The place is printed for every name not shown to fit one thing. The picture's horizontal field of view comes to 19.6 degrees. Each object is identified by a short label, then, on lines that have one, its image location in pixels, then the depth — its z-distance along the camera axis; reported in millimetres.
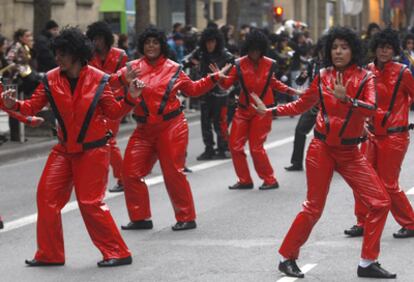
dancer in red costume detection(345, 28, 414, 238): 9961
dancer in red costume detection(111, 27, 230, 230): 10656
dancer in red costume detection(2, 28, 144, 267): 8844
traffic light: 36375
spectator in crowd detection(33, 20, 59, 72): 19094
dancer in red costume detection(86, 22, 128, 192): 12984
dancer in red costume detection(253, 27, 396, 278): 8391
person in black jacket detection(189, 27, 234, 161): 16094
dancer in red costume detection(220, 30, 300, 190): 13359
